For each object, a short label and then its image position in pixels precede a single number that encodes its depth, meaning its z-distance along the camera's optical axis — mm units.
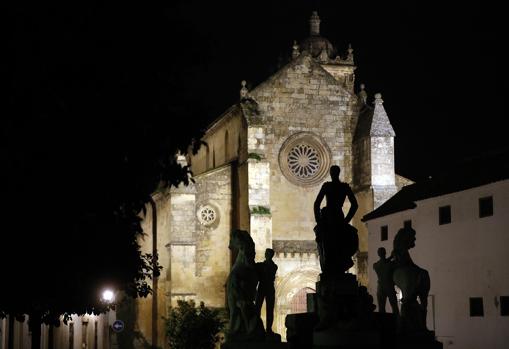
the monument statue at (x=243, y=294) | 19859
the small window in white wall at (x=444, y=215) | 35938
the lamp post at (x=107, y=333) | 34062
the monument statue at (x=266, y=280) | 20438
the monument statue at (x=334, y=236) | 17031
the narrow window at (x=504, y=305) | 31969
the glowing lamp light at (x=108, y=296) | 22486
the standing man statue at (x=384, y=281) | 20969
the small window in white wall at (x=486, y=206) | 33406
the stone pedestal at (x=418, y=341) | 17250
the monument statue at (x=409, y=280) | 20000
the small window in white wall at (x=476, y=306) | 33350
